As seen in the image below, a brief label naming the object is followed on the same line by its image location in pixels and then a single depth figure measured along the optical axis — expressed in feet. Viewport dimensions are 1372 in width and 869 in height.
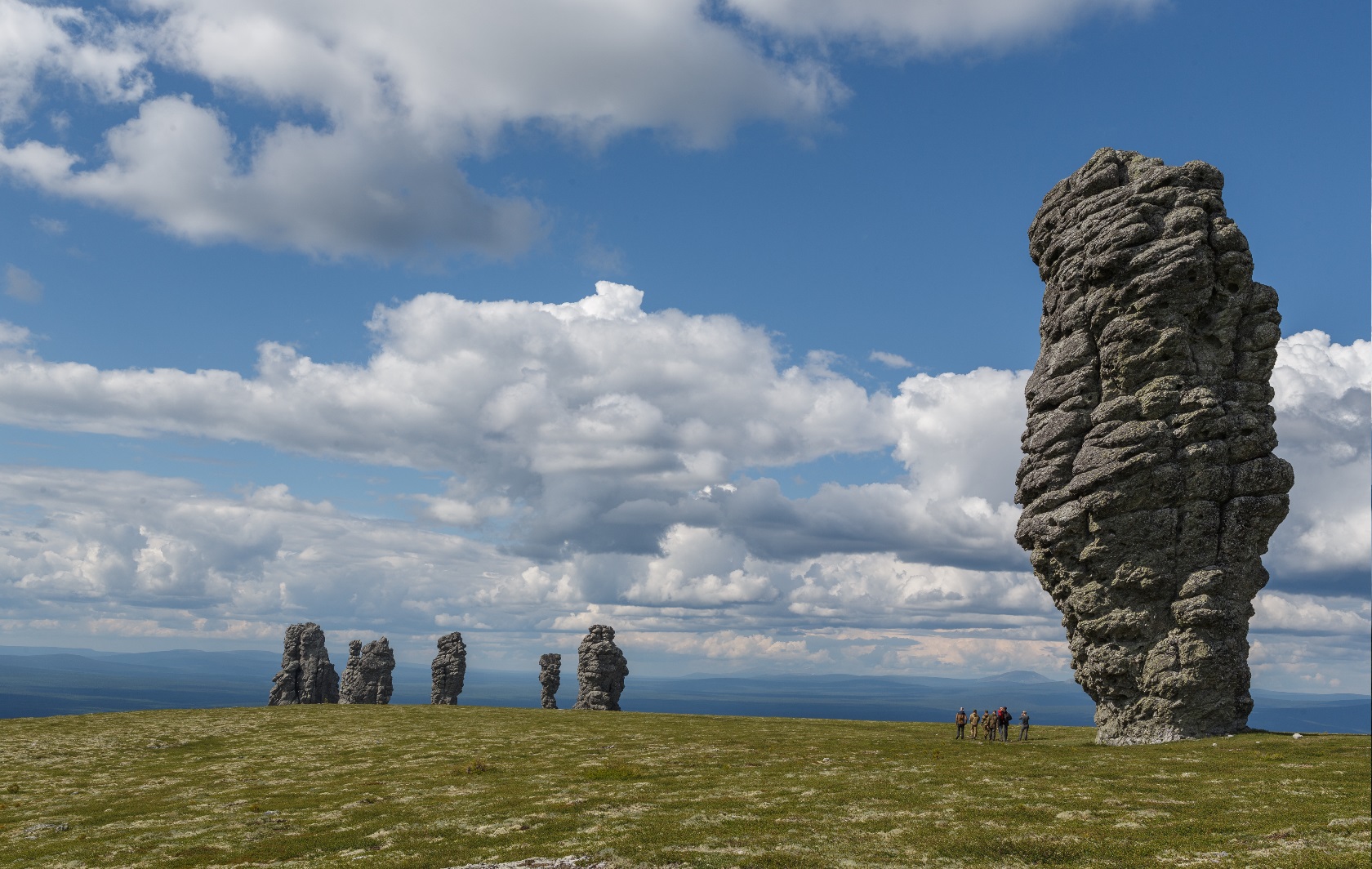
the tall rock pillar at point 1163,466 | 172.76
